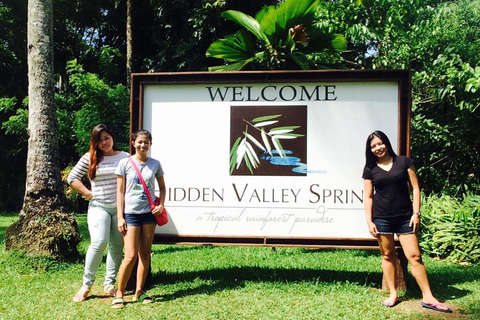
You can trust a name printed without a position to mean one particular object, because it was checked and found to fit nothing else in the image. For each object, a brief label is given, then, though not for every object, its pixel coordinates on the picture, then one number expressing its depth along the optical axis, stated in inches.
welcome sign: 212.4
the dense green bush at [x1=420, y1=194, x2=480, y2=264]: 292.0
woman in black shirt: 181.6
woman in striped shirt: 191.5
